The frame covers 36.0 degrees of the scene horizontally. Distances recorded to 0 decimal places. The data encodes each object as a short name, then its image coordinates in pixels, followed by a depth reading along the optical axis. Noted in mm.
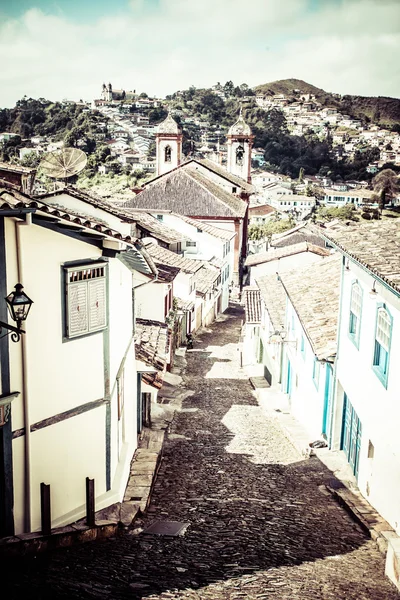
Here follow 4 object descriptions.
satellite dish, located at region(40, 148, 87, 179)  16391
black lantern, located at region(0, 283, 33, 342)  7457
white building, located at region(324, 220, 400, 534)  10469
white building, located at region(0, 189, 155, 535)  8758
